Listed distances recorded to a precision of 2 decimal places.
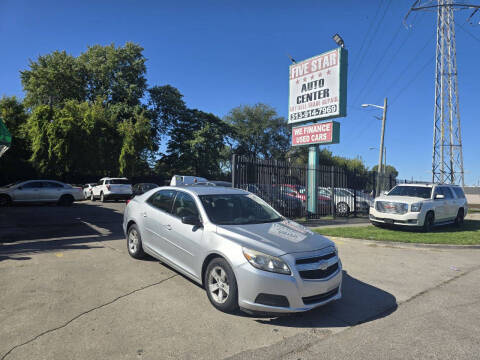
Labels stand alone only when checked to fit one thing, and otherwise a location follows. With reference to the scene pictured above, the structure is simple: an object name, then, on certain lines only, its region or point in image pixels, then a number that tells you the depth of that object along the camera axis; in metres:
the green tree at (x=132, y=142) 28.46
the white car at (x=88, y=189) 23.63
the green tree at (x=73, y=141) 24.05
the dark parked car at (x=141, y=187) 25.95
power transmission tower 34.66
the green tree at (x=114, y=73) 35.59
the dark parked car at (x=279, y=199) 12.12
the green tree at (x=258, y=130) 52.88
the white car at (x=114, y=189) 20.84
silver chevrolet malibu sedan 3.59
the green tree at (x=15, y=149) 25.02
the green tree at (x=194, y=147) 38.78
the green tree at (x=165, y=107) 39.53
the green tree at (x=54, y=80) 32.81
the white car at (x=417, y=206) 11.01
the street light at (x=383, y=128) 23.69
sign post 14.03
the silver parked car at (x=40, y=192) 16.25
